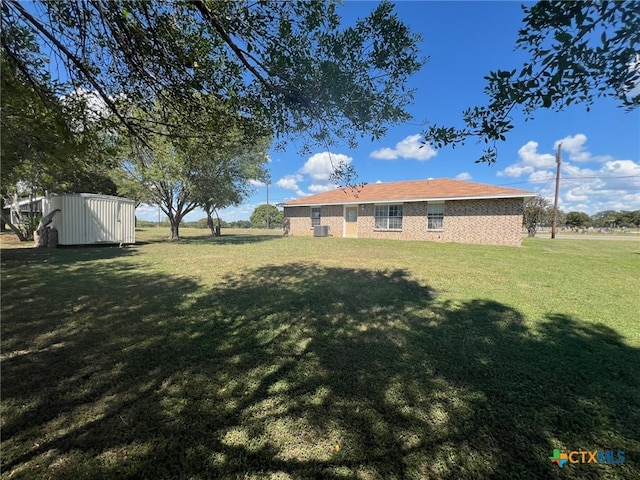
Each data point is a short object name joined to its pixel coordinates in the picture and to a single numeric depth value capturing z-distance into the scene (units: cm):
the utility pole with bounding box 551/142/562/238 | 2344
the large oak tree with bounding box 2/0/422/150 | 285
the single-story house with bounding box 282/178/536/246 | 1520
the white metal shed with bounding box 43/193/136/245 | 1280
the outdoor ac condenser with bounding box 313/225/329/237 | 2195
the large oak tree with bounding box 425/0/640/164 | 169
